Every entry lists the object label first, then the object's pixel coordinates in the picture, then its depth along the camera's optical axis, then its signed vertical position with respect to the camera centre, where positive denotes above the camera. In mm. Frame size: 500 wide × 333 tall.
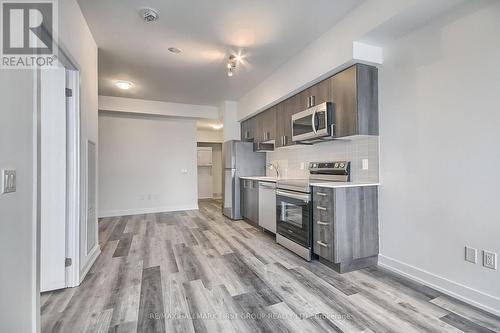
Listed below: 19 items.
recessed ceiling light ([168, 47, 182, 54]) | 3193 +1576
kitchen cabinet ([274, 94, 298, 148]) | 3697 +812
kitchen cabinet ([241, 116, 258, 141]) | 5070 +857
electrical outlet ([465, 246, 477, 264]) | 1948 -712
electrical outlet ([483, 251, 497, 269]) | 1834 -712
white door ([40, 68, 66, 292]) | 2191 -83
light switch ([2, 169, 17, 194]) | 1086 -51
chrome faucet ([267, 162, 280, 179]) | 4736 +13
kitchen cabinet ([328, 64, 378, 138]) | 2645 +734
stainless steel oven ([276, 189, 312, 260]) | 2867 -686
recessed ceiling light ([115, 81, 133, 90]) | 4363 +1537
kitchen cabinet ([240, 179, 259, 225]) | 4422 -620
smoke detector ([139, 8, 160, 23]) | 2392 +1548
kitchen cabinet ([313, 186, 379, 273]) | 2547 -644
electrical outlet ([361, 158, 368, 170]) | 2890 +47
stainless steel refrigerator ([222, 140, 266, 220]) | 5098 -1
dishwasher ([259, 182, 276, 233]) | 3739 -613
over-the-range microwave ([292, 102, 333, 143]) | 2926 +566
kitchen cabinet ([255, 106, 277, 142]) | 4383 +803
